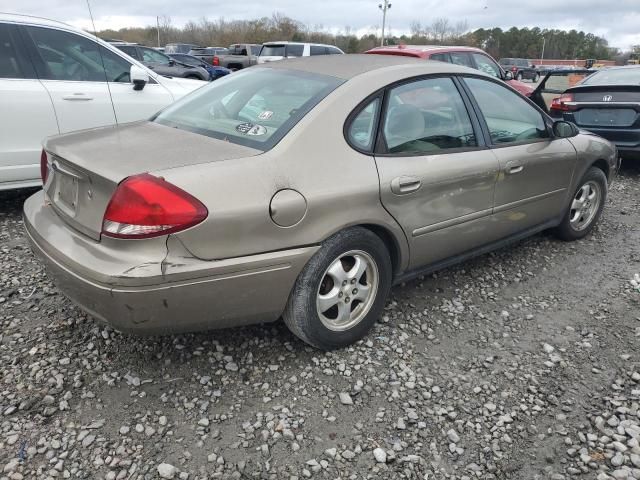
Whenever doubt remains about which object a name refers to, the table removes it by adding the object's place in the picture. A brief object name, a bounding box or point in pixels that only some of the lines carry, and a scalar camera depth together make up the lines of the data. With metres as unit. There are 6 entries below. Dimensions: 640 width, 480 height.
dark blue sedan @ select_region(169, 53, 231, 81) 16.60
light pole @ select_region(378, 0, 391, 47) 51.06
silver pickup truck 19.76
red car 7.87
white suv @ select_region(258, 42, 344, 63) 16.25
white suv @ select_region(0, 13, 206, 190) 4.32
